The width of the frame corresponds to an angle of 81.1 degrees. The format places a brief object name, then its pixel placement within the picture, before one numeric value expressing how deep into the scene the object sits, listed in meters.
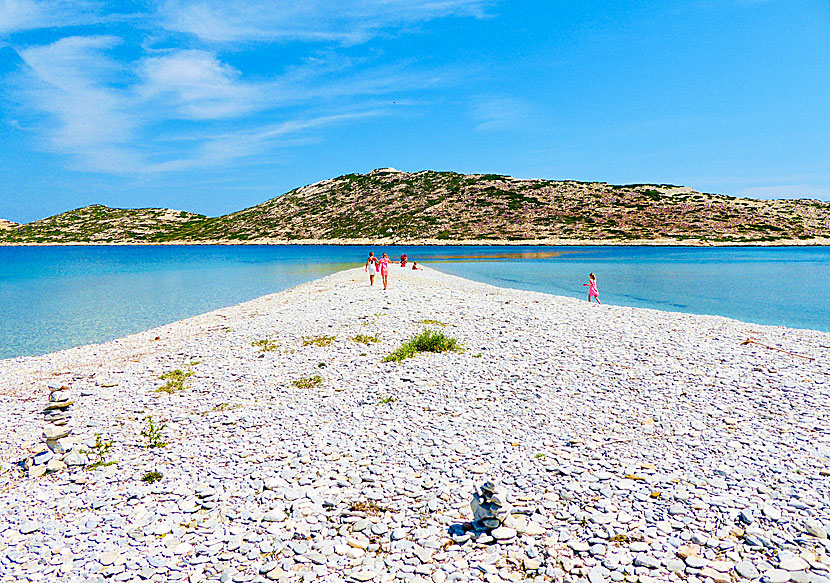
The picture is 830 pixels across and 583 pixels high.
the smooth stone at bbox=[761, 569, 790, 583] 5.70
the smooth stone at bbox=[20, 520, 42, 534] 7.09
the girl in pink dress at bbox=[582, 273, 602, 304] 29.17
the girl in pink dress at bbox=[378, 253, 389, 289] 33.92
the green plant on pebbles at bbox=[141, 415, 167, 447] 9.78
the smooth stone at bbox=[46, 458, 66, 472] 8.87
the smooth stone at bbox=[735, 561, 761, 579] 5.79
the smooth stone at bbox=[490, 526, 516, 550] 6.64
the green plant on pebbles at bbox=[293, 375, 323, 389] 13.17
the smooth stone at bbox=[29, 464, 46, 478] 8.77
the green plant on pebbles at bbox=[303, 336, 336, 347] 17.39
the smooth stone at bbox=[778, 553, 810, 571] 5.88
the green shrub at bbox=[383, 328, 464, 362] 15.84
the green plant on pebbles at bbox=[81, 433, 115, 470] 8.99
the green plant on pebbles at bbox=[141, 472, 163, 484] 8.40
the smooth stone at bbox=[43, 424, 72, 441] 9.68
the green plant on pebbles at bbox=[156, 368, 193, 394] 13.06
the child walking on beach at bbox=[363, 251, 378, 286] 34.38
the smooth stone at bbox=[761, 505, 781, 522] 6.84
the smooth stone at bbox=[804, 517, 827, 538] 6.49
